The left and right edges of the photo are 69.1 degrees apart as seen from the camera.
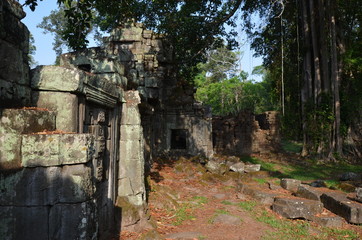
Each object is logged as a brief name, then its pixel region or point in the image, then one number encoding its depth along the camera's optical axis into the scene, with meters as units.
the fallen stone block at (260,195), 7.42
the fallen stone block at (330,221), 5.87
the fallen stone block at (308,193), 7.17
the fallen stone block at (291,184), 8.63
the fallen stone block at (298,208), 6.27
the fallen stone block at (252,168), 11.34
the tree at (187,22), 11.36
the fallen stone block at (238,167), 11.02
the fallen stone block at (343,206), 5.94
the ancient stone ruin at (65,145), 2.43
